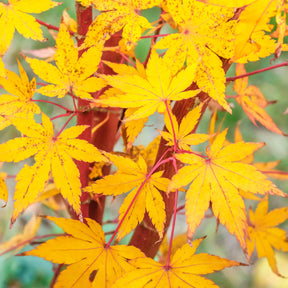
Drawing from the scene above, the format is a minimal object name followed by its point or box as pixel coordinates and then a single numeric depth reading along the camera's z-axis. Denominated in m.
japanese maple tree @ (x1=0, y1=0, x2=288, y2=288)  0.59
